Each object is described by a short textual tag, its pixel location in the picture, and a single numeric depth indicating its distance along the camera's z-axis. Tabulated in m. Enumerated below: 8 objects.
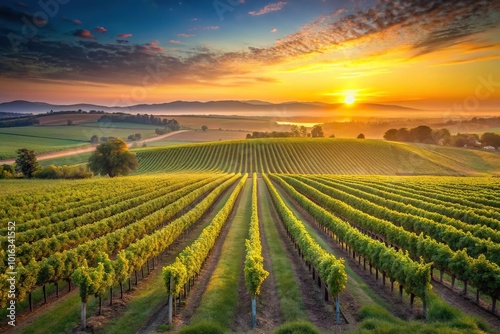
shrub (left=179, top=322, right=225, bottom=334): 16.38
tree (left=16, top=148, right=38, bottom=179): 86.69
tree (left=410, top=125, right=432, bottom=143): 193.38
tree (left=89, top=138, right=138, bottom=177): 91.44
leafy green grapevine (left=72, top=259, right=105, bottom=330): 18.11
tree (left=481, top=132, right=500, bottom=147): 166.00
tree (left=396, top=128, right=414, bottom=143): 195.75
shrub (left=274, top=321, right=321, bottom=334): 15.89
